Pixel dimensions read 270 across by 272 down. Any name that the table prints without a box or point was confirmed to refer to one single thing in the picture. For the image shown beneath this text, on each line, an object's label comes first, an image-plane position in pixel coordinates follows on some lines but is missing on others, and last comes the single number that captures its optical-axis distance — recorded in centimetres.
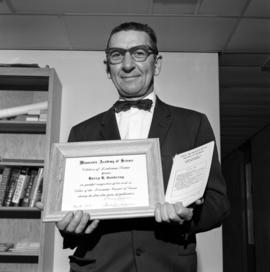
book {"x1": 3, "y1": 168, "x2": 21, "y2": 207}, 309
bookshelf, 310
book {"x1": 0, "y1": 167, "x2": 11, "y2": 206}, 309
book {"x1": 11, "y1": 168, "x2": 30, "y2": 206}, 309
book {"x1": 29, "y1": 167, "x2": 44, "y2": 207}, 310
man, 113
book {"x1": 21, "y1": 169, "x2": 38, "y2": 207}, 310
